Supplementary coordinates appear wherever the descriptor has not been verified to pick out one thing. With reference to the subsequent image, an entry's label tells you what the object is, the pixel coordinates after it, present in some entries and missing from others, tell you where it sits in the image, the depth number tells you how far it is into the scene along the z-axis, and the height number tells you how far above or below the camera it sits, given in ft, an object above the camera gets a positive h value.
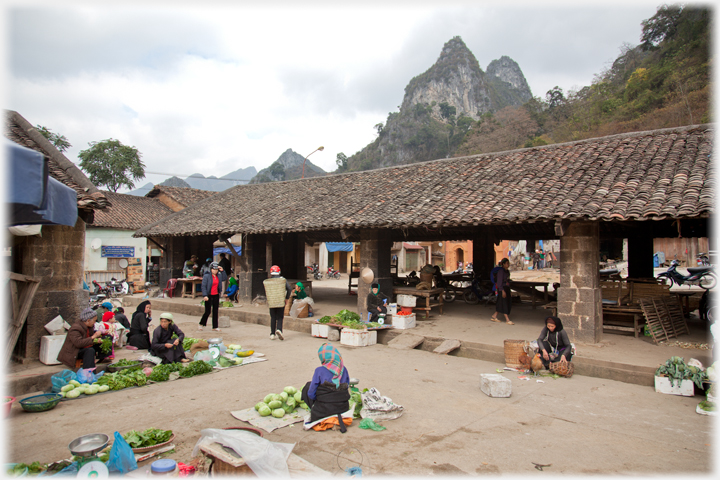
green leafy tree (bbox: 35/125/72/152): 84.89 +23.90
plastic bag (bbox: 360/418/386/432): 15.62 -6.43
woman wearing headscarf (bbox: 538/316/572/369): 23.26 -5.06
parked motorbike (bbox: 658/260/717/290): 32.58 -1.82
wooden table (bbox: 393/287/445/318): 38.01 -3.58
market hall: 27.12 +3.70
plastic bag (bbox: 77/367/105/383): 20.37 -6.01
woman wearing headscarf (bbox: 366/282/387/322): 34.73 -4.07
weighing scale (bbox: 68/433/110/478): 10.75 -5.90
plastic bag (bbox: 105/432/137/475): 11.52 -5.66
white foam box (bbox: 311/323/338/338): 34.08 -6.21
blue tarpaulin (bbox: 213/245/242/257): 85.71 +0.83
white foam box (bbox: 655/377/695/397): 20.12 -6.46
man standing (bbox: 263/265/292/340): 32.27 -3.40
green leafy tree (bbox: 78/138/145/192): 99.71 +21.64
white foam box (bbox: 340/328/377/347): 31.50 -6.30
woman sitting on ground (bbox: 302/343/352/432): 15.61 -5.09
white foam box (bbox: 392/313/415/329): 34.19 -5.46
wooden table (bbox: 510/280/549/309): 44.01 -3.28
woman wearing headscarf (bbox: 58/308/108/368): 21.59 -4.60
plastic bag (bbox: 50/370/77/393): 19.95 -6.03
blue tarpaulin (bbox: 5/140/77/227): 9.92 +1.73
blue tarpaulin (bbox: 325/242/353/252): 108.37 +1.92
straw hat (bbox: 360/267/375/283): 36.27 -1.79
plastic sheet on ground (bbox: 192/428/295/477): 10.95 -5.30
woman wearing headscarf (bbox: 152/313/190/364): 24.47 -5.24
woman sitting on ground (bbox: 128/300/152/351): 27.73 -4.95
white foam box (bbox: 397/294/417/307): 35.76 -3.94
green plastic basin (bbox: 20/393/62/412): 17.28 -6.20
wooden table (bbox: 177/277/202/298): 53.83 -4.09
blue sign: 72.59 +0.32
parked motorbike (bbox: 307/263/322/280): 99.48 -4.09
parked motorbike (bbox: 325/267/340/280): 104.56 -4.94
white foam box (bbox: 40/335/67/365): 22.71 -5.14
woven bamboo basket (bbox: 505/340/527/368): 25.07 -5.84
